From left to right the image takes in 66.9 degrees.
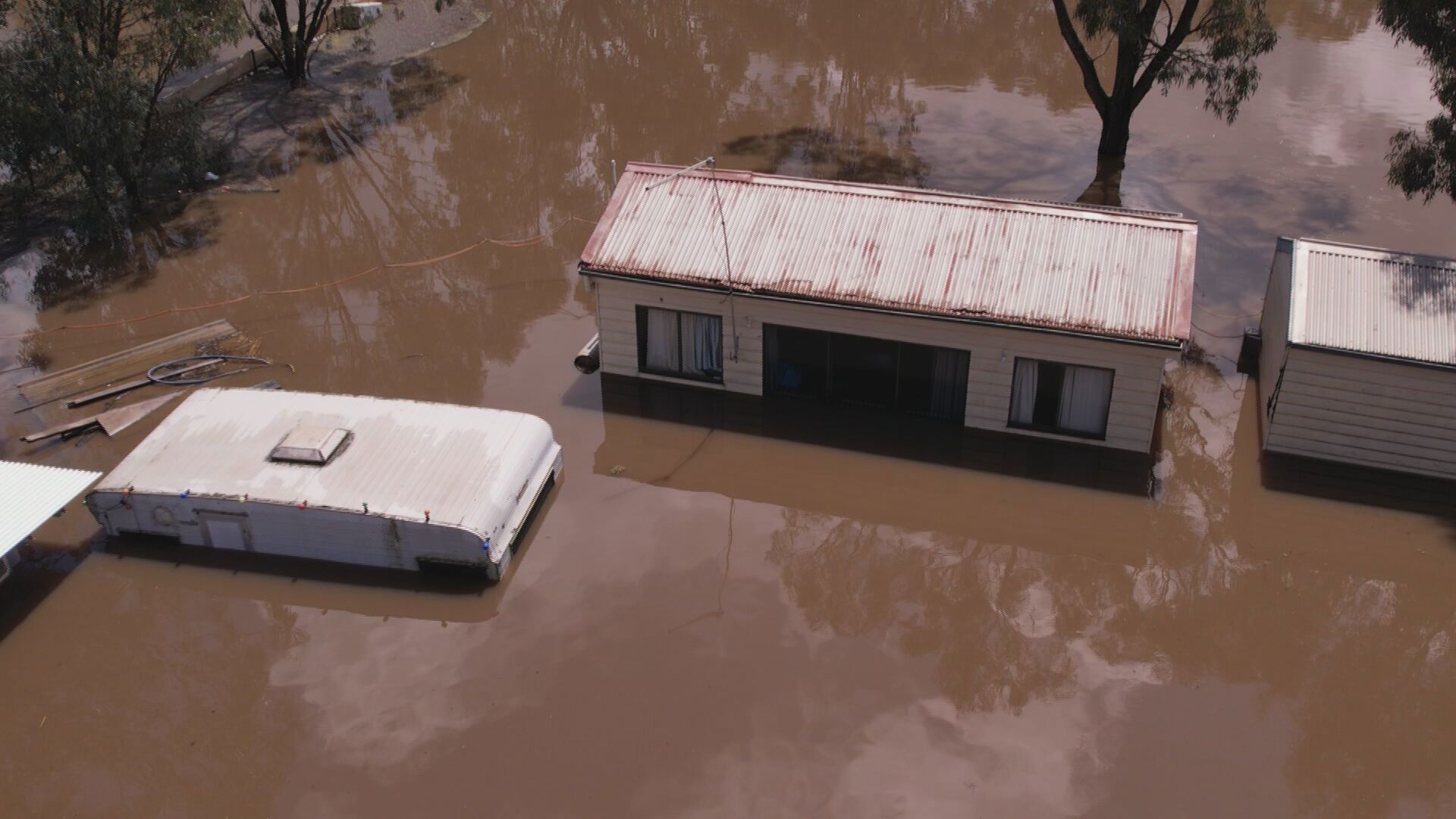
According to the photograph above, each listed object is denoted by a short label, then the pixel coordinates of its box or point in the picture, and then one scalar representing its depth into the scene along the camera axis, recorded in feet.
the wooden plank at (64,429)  74.90
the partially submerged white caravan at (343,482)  61.00
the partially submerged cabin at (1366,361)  65.98
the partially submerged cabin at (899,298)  69.15
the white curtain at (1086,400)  70.38
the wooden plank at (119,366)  80.12
